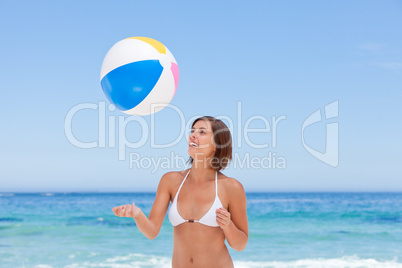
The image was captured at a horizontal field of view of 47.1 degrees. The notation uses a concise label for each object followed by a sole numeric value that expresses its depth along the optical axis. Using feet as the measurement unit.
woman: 8.86
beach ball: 10.80
